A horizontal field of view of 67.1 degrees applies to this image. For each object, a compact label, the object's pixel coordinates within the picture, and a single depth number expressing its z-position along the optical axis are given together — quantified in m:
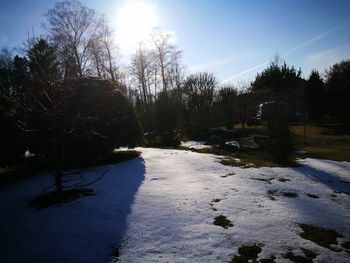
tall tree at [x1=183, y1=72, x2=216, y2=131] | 32.88
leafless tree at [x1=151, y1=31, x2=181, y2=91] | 38.01
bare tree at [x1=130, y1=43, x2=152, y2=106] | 37.88
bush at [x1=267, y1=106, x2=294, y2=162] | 13.23
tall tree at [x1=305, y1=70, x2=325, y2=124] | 30.33
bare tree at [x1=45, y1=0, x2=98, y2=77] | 27.19
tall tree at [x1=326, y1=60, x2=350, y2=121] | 29.38
